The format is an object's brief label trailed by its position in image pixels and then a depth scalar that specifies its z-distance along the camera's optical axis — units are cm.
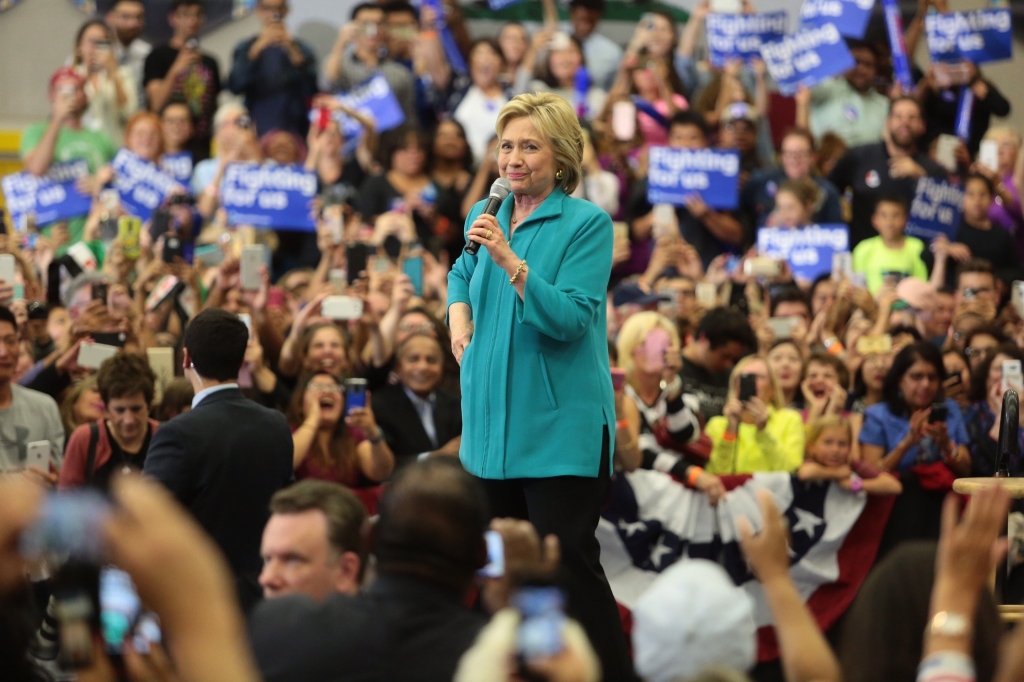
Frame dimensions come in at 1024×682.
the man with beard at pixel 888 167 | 2070
